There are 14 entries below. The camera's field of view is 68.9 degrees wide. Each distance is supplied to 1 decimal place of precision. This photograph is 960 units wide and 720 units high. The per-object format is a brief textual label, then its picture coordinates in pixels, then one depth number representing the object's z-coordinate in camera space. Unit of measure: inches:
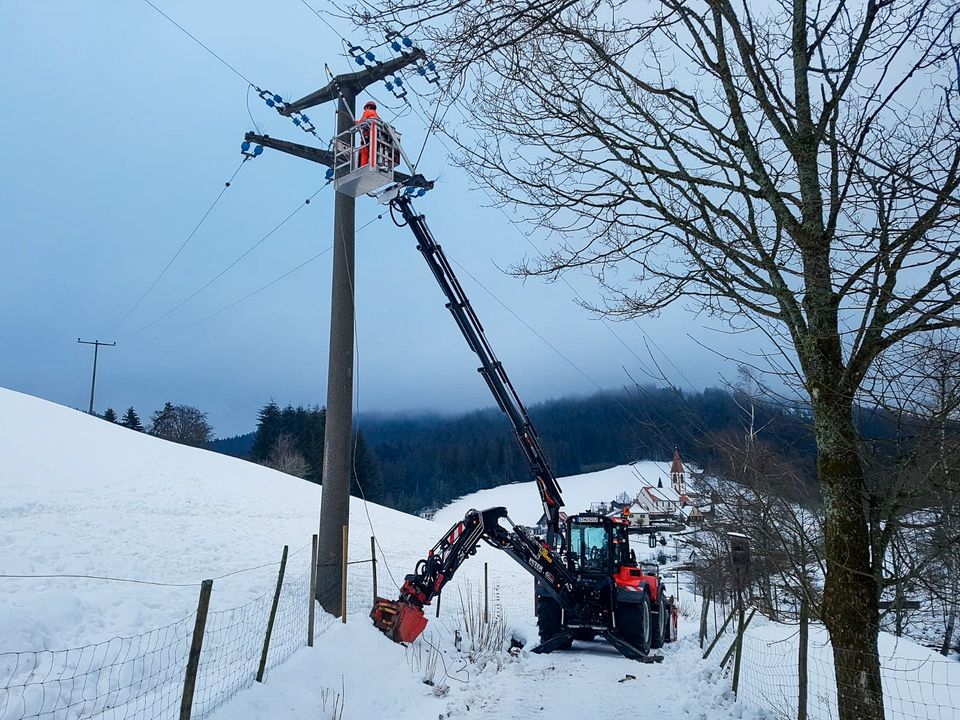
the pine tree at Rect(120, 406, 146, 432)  3063.5
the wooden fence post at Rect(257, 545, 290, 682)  294.4
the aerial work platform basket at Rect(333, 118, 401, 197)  377.4
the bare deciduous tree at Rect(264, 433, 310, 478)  2289.9
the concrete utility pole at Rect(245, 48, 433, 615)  433.4
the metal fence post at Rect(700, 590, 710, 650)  606.0
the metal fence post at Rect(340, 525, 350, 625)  421.4
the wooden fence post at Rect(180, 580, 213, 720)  209.3
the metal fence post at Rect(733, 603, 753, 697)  362.9
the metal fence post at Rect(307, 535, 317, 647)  361.7
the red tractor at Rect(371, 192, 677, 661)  458.0
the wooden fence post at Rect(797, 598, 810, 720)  252.3
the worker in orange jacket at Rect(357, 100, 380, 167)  379.2
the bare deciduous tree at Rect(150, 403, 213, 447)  3042.3
